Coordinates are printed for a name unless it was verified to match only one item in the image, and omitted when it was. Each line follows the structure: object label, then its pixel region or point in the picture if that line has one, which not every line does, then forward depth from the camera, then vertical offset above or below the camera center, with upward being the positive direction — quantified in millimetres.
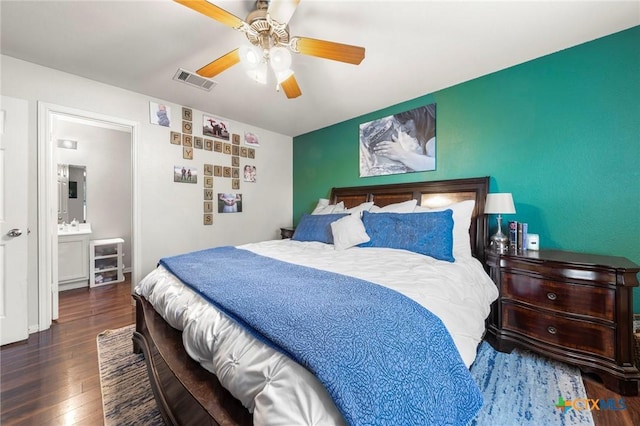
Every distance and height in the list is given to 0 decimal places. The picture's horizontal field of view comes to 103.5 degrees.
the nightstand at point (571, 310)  1536 -665
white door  2137 -50
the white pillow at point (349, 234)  2404 -204
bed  680 -464
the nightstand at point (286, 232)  3952 -309
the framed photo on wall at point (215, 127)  3402 +1187
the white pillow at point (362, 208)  2896 +56
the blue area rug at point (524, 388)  1332 -1083
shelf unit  3775 -768
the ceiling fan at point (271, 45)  1392 +1059
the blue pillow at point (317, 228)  2790 -178
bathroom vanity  3518 -651
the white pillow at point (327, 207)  3273 +72
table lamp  2074 +31
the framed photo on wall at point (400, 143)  2842 +854
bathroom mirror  3980 +327
